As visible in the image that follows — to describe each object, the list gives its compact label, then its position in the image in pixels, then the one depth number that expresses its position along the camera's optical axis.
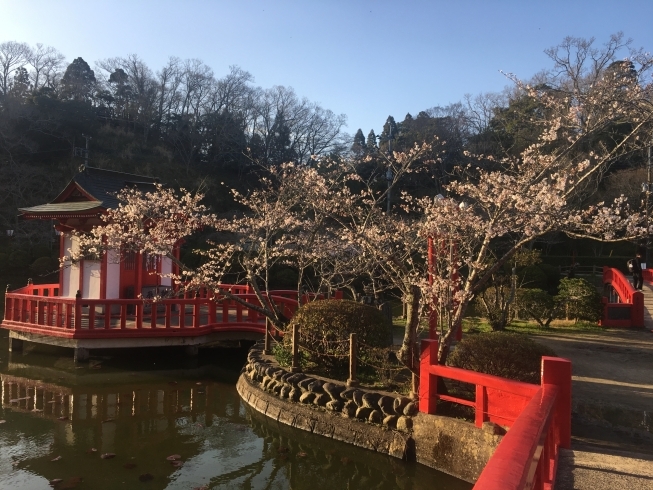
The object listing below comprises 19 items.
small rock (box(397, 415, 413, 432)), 6.74
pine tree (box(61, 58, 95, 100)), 41.28
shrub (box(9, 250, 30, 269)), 26.25
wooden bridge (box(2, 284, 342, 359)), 11.62
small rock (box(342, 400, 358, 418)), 7.42
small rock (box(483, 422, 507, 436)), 5.67
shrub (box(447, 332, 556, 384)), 6.50
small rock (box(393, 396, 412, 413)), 6.87
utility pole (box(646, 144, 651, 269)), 6.54
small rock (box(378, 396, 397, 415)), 6.99
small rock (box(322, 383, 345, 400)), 7.65
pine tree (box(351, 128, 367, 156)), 33.22
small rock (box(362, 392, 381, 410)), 7.18
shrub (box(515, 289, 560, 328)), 14.45
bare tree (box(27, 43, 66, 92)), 41.03
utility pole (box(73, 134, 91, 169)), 34.64
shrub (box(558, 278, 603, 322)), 14.38
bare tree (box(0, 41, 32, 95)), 37.41
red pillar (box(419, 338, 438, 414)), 6.30
